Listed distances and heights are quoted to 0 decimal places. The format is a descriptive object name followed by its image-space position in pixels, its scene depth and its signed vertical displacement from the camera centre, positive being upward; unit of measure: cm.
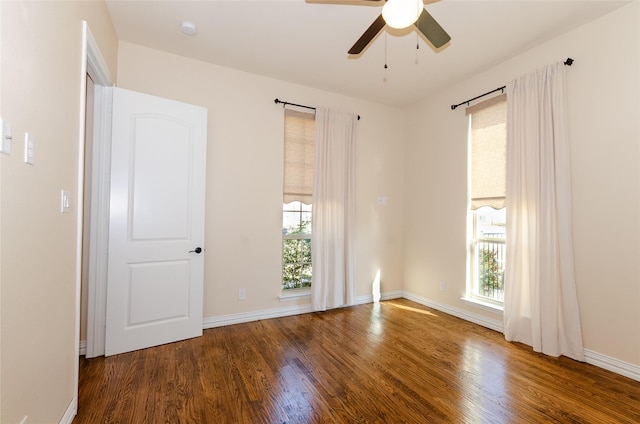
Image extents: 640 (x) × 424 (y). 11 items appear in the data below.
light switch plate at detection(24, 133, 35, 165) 122 +28
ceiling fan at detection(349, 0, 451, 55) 147 +124
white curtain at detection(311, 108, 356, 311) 370 +5
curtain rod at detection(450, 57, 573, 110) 259 +142
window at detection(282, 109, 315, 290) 367 +21
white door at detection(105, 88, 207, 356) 257 -9
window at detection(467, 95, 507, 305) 322 +21
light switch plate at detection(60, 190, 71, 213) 160 +6
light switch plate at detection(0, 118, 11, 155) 104 +27
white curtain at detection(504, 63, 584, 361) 257 -3
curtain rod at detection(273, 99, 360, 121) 355 +141
